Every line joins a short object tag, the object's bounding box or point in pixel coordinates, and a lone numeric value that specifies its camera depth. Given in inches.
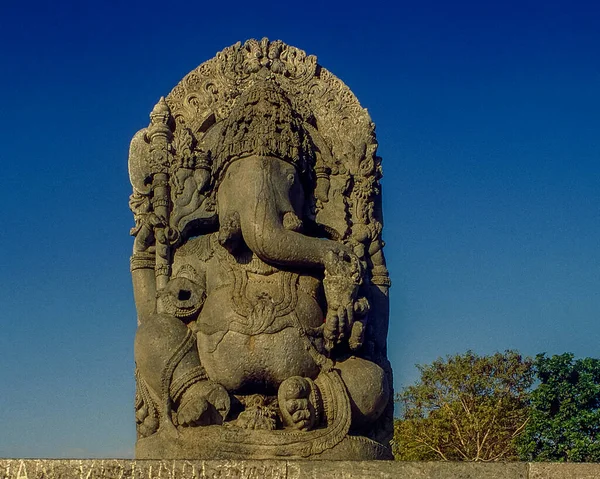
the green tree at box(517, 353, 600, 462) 989.8
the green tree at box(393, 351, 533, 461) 1139.9
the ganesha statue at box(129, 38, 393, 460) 286.0
